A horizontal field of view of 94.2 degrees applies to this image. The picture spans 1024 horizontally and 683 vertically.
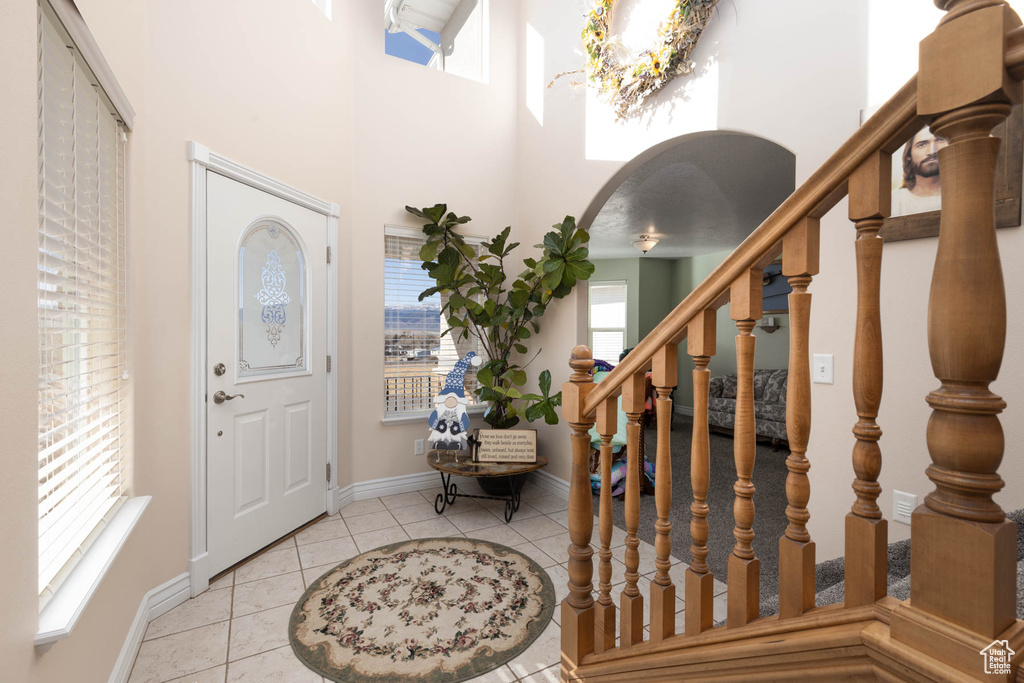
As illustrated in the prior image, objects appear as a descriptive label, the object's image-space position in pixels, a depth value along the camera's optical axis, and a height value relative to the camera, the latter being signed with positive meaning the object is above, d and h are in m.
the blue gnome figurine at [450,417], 3.24 -0.57
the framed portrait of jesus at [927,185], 1.41 +0.50
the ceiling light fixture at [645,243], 5.54 +1.09
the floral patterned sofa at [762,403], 5.34 -0.80
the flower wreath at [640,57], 2.36 +1.53
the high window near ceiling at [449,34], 3.85 +2.52
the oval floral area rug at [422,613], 1.85 -1.26
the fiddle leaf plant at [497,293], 3.20 +0.32
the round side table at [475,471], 3.15 -0.90
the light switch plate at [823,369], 1.88 -0.13
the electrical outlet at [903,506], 1.63 -0.58
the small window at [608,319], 8.00 +0.28
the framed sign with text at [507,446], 3.27 -0.77
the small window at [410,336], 3.65 -0.01
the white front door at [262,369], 2.44 -0.20
